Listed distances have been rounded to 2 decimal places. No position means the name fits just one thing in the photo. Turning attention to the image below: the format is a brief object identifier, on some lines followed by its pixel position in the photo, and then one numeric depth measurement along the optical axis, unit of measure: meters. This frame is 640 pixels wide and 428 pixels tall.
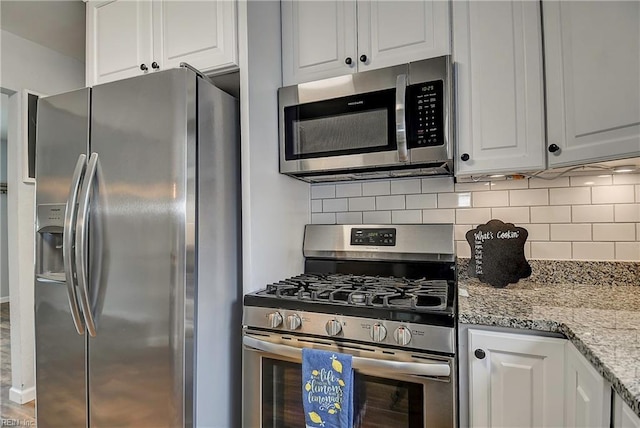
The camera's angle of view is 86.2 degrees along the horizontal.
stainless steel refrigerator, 1.27
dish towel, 1.18
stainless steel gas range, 1.11
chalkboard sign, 1.54
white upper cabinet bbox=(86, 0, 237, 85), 1.55
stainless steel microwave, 1.42
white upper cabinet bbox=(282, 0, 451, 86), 1.51
